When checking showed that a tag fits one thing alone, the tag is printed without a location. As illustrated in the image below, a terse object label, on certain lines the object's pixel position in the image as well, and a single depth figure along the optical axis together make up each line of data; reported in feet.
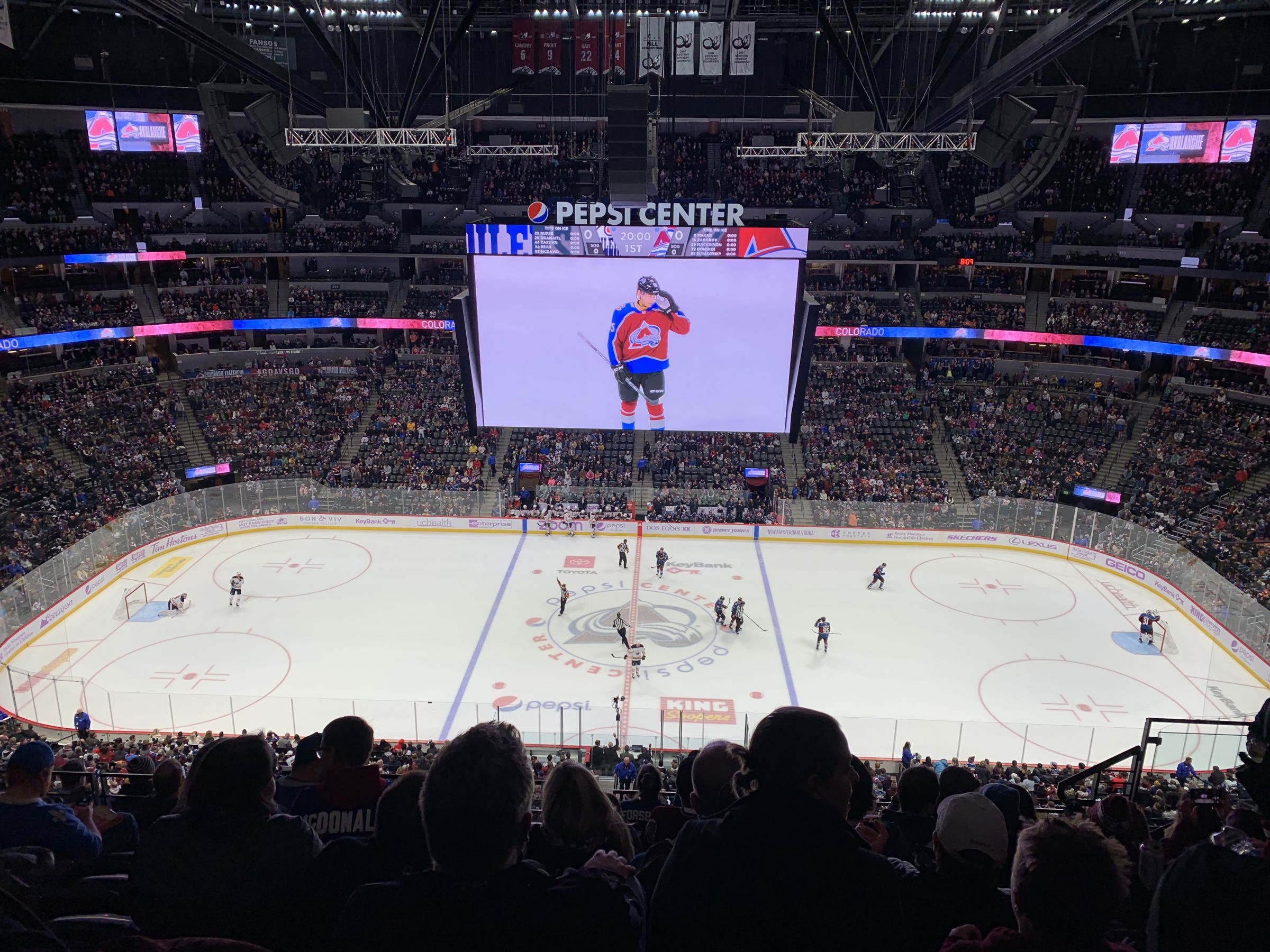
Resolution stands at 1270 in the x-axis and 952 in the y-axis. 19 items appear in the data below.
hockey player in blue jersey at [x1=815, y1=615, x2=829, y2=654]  75.97
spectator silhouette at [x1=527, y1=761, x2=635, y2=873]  11.05
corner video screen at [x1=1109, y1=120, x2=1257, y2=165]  116.26
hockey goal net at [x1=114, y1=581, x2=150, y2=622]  81.35
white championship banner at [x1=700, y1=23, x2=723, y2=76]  127.75
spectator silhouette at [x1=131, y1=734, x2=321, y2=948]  9.41
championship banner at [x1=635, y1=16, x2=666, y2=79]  112.78
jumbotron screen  100.12
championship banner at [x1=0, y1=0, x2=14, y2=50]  63.46
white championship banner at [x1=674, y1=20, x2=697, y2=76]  127.13
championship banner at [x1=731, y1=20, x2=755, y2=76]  128.36
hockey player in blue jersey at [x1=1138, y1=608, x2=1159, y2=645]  77.46
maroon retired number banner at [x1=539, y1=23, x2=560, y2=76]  132.87
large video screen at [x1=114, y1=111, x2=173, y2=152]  121.49
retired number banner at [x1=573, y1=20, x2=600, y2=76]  129.90
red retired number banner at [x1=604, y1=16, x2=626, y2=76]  127.24
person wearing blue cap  11.19
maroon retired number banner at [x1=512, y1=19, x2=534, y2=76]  131.44
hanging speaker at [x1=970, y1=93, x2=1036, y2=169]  90.84
